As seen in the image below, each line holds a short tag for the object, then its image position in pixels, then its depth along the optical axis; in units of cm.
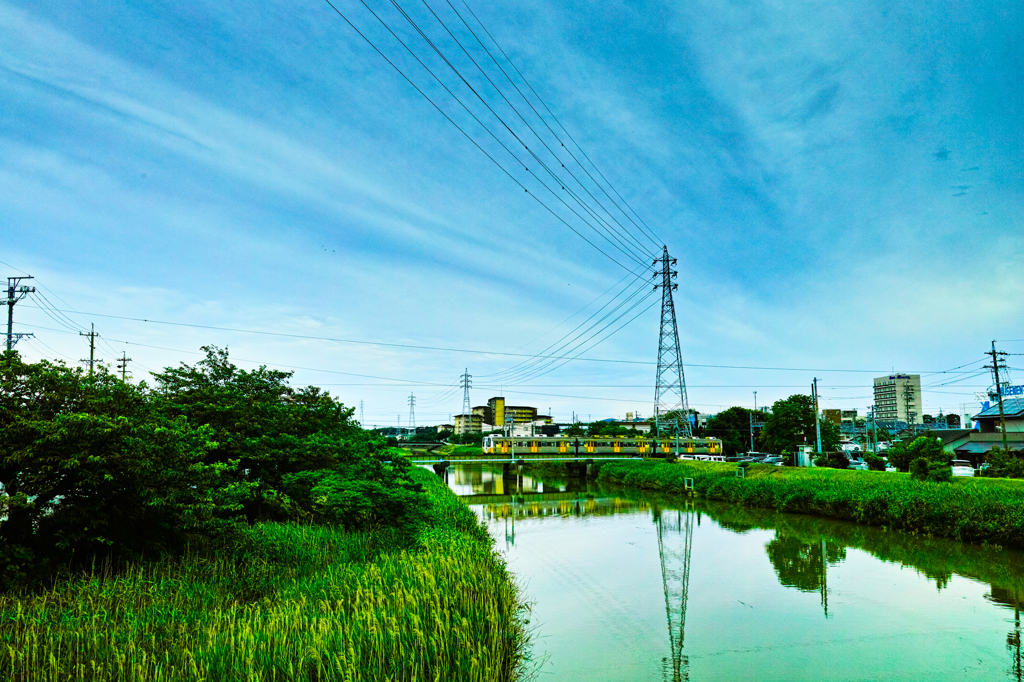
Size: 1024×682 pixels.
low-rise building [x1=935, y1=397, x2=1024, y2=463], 4516
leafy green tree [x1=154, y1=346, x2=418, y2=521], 1547
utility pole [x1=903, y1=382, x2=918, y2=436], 8182
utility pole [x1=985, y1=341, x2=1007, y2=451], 4069
